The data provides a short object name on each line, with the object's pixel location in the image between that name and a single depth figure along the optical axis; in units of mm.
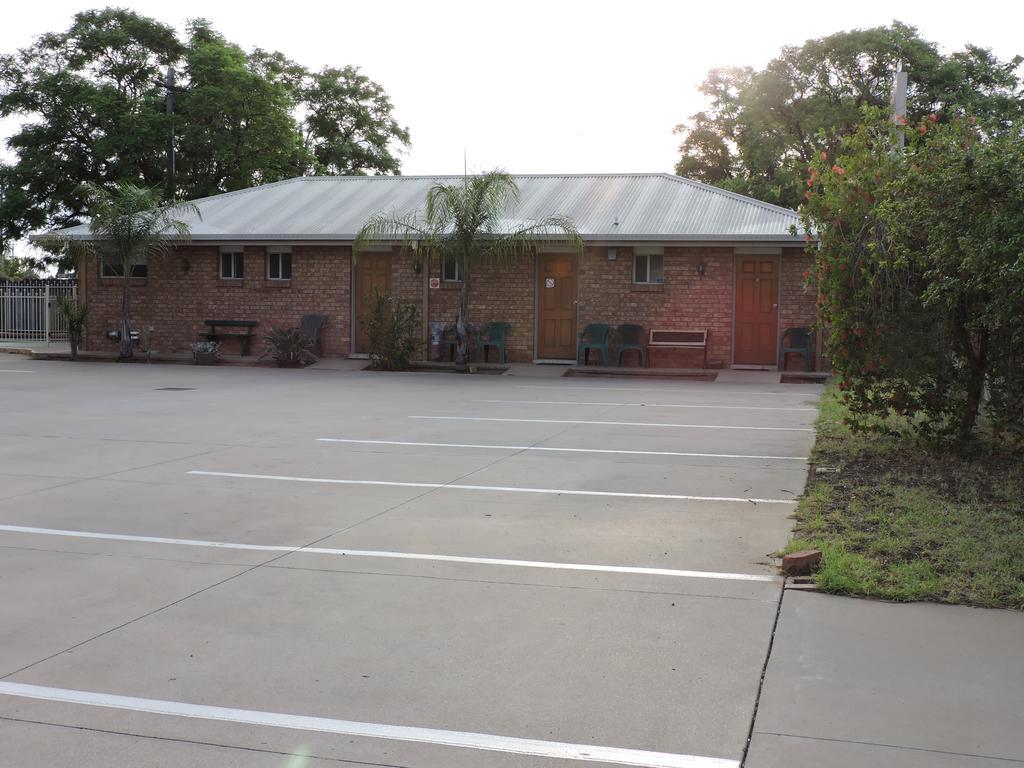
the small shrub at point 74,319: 25172
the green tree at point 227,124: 36625
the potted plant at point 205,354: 23969
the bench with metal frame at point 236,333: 25000
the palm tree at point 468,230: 21734
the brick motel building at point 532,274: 22094
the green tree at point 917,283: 7316
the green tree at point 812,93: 36281
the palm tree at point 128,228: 24156
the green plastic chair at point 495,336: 23375
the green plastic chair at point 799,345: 21328
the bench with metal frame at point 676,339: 22031
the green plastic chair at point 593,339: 22547
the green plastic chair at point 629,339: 22500
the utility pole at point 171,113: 35712
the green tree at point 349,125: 47281
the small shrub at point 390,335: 22344
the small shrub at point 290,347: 23281
